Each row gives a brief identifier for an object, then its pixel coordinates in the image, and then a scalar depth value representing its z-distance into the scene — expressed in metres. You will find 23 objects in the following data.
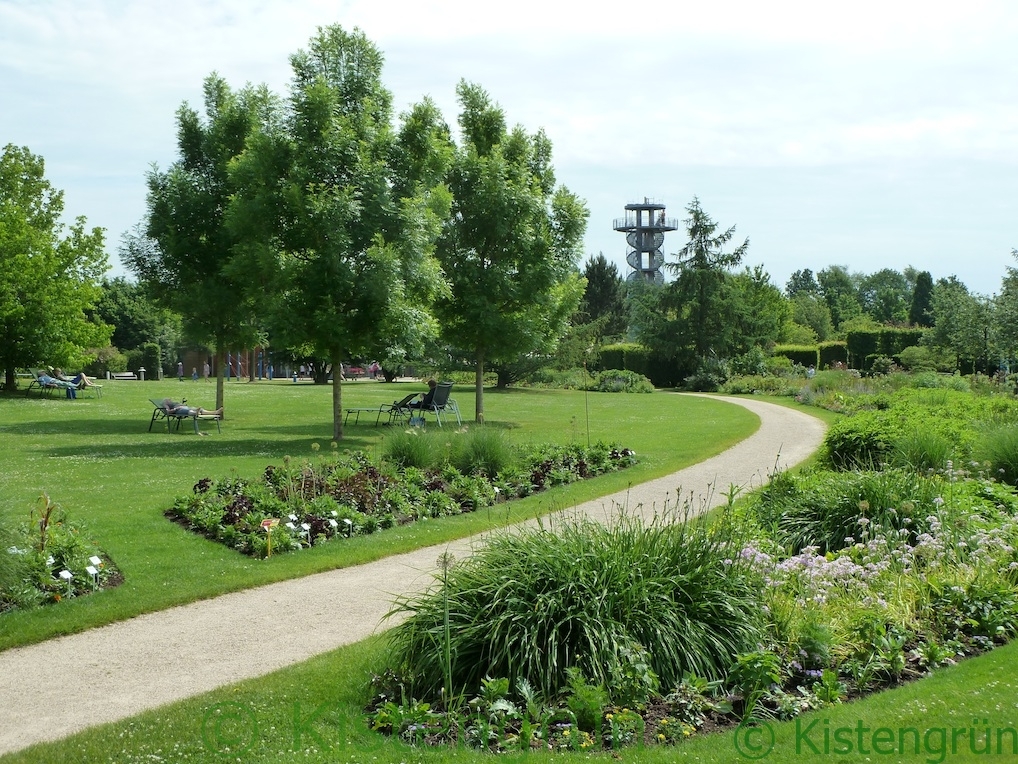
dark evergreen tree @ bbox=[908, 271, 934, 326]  88.62
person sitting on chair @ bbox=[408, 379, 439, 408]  20.67
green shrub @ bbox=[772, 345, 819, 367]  48.47
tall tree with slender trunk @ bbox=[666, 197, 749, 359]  45.47
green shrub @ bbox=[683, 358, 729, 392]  42.81
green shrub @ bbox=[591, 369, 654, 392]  41.68
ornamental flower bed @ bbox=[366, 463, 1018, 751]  4.52
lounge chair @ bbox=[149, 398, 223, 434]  20.58
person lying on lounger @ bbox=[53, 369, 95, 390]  33.94
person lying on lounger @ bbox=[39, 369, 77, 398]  32.53
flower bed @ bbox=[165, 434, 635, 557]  9.06
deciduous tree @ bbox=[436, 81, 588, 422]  22.42
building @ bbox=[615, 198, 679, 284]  93.44
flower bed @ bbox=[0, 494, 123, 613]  6.73
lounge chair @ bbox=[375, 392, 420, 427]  21.72
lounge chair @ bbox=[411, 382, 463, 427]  20.47
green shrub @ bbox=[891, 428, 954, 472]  10.97
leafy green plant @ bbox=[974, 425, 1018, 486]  10.42
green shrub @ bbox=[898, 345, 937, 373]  39.00
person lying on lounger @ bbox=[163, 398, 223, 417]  20.38
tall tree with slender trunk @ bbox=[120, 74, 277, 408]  23.70
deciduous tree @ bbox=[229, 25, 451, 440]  16.83
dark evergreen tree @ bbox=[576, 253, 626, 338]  70.12
